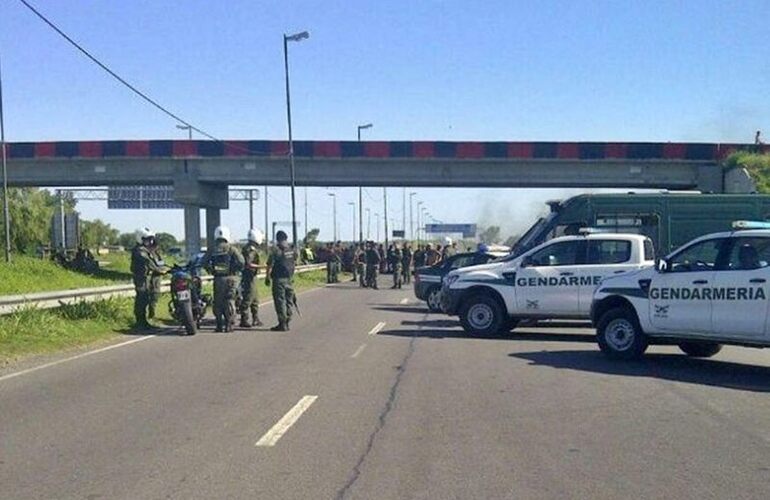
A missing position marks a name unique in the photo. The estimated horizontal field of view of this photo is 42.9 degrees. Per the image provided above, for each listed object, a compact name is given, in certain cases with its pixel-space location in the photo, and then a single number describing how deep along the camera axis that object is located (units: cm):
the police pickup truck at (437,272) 2360
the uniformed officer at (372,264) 3766
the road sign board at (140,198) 8525
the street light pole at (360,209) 5597
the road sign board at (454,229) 15175
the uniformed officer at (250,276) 1906
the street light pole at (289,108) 4007
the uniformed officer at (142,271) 1817
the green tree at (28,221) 6244
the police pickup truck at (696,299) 1215
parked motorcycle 1762
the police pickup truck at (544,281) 1684
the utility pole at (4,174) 3372
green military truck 2181
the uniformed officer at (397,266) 3750
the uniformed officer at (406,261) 3984
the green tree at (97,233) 9285
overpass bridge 5369
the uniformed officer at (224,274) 1783
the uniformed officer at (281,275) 1839
